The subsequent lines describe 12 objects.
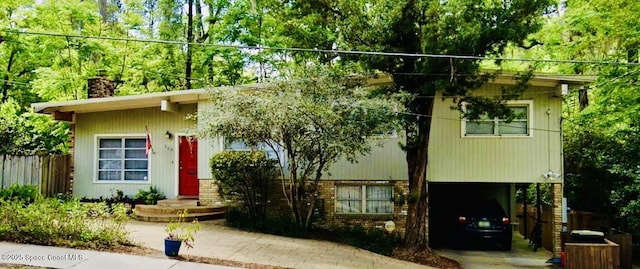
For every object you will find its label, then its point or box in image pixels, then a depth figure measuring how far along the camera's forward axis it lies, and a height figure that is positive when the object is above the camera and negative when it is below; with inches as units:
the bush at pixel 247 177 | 538.9 -18.6
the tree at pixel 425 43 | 441.1 +101.4
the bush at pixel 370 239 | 516.1 -79.5
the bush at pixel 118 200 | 600.4 -49.1
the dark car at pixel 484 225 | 582.2 -69.7
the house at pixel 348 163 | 559.2 +7.0
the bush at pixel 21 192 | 558.1 -37.7
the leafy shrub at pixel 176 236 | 360.2 -53.1
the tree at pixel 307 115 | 461.7 +38.6
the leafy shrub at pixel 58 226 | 367.6 -49.0
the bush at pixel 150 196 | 604.4 -43.4
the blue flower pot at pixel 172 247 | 354.7 -59.0
